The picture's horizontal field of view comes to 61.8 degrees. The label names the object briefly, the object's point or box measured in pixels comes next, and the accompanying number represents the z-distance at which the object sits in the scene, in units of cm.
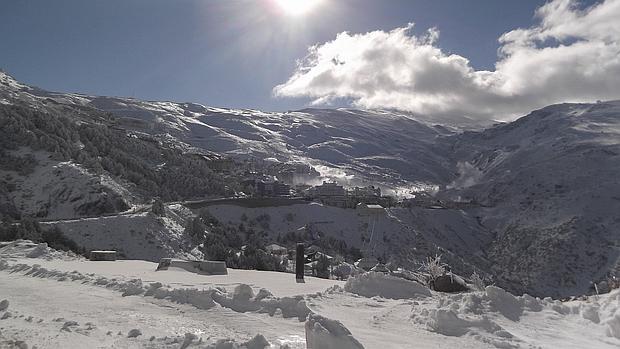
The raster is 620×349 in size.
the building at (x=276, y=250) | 4430
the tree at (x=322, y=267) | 2615
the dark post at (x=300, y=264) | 1602
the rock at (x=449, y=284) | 1427
